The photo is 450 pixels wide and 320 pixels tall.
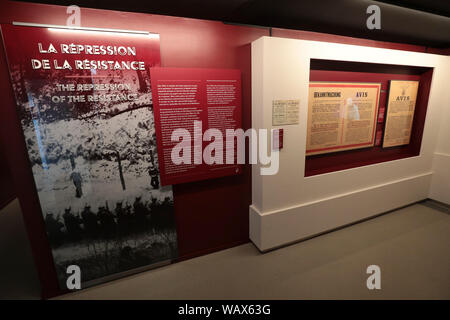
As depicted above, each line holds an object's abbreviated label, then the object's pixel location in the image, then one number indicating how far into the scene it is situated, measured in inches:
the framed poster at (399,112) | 114.9
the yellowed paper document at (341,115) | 95.7
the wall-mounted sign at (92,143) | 58.5
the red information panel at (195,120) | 70.3
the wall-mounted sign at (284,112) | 78.4
